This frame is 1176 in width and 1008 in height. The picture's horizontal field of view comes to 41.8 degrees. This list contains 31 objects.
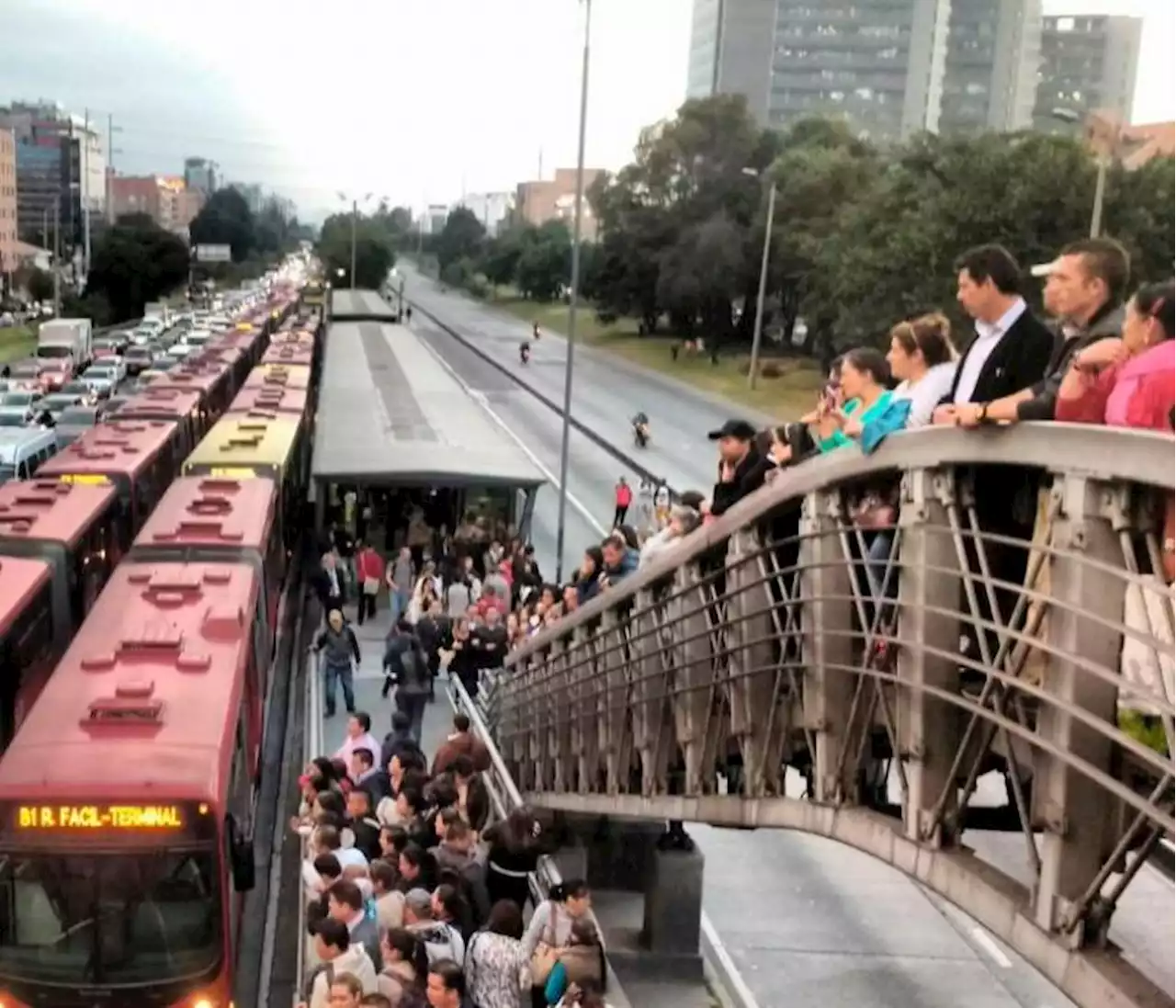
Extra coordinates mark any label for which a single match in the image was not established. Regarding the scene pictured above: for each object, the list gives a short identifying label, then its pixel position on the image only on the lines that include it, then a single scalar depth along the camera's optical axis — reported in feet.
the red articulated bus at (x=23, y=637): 39.78
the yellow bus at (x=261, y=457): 70.18
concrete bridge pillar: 40.37
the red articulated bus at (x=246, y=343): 160.14
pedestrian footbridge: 13.50
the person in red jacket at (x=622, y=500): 101.81
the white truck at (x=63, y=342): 223.92
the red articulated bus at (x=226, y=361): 133.08
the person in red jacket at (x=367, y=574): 73.56
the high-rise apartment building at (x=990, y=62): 529.04
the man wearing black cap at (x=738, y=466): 25.79
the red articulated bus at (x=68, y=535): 48.65
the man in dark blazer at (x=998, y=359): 16.80
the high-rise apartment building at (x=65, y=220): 562.13
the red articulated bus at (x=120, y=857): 28.71
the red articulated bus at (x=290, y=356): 135.86
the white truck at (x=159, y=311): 336.33
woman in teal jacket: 18.01
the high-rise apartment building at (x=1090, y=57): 588.91
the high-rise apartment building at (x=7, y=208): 434.71
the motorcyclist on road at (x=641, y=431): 152.76
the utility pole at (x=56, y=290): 316.79
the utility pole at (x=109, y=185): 602.85
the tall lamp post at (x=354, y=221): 400.80
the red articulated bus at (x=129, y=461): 64.49
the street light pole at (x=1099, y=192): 86.61
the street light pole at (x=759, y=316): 196.61
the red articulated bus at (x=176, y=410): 88.99
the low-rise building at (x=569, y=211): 428.85
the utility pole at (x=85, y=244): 441.52
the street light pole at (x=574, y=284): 83.56
